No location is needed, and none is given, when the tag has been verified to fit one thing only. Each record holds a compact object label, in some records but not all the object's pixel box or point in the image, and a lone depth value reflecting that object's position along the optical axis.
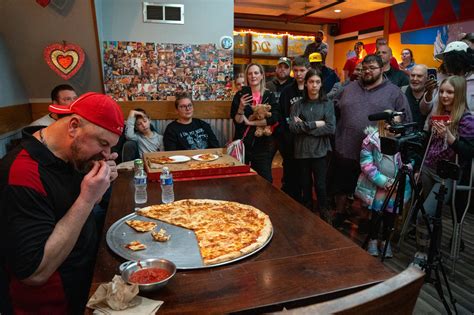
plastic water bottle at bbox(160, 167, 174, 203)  1.91
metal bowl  1.13
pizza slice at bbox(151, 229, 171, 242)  1.42
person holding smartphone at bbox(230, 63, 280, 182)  3.31
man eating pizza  1.11
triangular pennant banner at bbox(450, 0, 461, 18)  6.25
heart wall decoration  3.21
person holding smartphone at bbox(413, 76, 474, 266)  2.46
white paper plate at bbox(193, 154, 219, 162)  2.70
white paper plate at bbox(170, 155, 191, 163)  2.66
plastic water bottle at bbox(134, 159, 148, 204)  1.94
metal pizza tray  1.28
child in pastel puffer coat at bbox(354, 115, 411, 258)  2.88
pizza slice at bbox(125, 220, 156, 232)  1.51
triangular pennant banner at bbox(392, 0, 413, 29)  7.61
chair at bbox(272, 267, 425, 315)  0.67
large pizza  1.34
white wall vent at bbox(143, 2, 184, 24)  3.63
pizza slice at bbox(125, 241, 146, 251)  1.34
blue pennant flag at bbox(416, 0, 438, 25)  6.86
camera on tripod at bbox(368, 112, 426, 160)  2.25
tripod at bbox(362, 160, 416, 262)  2.36
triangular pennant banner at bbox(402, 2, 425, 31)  7.27
